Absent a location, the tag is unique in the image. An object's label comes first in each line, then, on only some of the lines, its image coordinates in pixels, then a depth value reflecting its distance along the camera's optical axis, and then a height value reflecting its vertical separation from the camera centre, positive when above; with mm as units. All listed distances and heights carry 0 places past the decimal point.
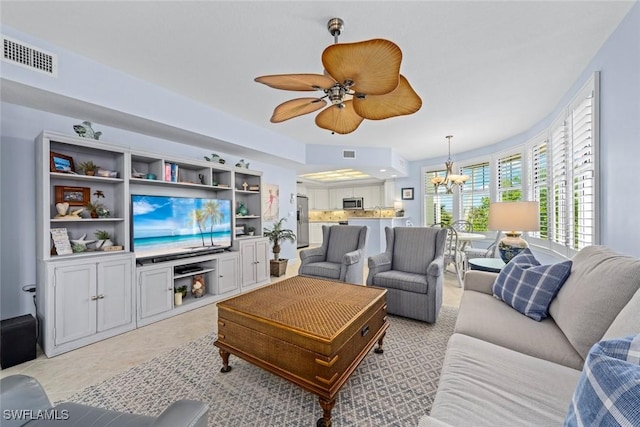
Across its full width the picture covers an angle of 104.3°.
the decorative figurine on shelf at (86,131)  2364 +785
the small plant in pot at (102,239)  2539 -284
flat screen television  2780 -168
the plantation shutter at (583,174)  2201 +357
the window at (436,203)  6242 +230
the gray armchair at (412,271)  2523 -674
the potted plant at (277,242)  4523 -587
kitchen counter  5670 -455
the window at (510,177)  4660 +681
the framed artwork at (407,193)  6781 +522
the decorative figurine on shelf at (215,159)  3583 +784
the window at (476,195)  5477 +379
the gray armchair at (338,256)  3160 -605
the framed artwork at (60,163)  2248 +462
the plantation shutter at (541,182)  3451 +458
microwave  8164 +303
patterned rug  1438 -1179
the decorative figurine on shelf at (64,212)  2324 +2
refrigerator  7681 -282
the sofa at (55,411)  770 -699
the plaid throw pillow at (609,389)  519 -403
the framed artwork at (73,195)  2410 +173
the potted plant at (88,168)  2455 +444
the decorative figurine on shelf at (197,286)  3262 -981
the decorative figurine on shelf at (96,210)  2568 +22
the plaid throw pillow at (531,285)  1610 -510
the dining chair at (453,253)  3865 -661
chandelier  4680 +650
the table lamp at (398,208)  6805 +116
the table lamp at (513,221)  2580 -96
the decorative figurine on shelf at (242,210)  4143 +36
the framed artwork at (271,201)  4902 +220
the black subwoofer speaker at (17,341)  1877 -992
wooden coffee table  1369 -756
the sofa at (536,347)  898 -707
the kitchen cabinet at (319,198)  8844 +502
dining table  4117 -431
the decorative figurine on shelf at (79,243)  2379 -301
